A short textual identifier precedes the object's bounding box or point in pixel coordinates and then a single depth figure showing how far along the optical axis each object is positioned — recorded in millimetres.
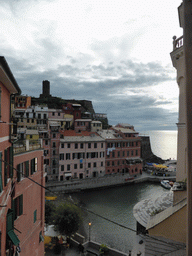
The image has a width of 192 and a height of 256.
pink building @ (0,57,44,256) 6055
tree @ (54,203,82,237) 17484
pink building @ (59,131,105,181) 39156
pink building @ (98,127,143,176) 44188
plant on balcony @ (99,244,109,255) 16281
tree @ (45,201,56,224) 20172
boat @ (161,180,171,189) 39319
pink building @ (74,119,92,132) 55962
